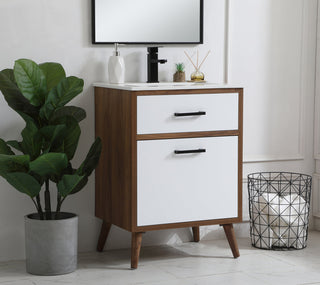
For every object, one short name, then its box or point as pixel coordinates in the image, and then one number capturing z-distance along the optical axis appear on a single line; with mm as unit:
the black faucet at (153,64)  3299
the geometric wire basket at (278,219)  3379
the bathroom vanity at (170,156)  2926
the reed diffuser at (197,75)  3367
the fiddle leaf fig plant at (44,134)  2770
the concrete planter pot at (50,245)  2885
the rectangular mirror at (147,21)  3225
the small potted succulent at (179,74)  3352
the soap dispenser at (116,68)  3154
